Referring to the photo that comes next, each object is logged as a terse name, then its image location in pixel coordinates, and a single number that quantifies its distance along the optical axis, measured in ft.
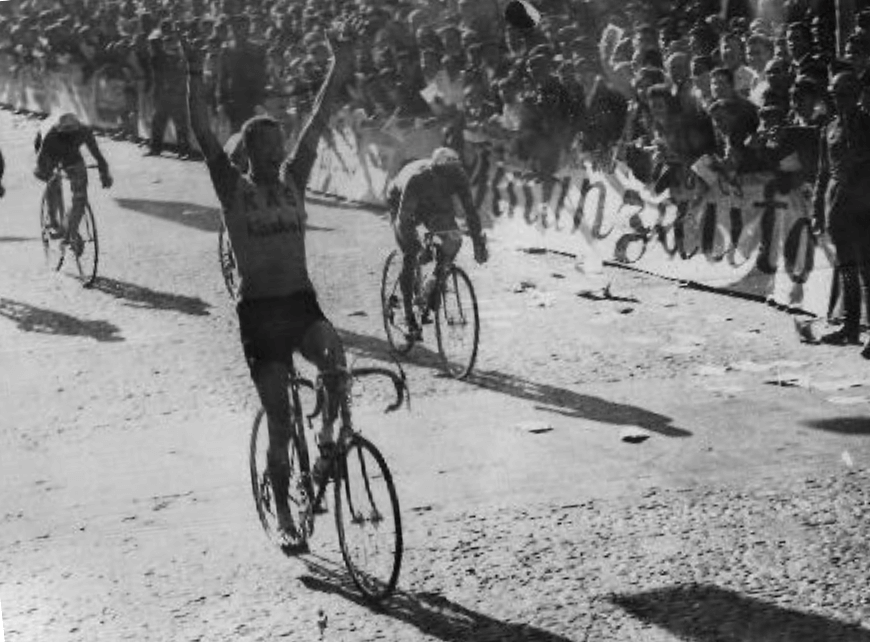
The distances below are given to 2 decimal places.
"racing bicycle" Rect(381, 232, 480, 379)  61.98
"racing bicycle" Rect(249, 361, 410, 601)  40.81
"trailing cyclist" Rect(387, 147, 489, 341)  61.11
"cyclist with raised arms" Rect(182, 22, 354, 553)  41.86
